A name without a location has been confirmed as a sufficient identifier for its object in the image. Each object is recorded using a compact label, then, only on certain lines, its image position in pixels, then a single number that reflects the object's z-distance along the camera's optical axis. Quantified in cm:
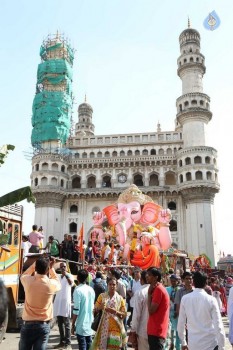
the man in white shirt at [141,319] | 492
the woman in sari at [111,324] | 514
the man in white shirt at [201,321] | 443
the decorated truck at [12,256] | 898
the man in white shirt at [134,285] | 966
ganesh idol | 2322
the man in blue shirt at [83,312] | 616
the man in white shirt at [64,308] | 766
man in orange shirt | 462
